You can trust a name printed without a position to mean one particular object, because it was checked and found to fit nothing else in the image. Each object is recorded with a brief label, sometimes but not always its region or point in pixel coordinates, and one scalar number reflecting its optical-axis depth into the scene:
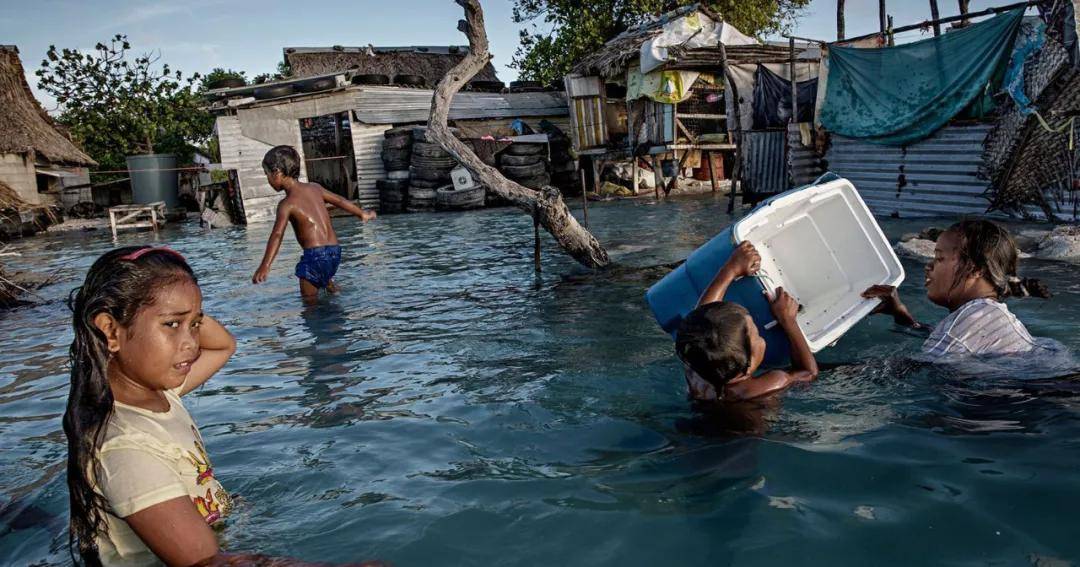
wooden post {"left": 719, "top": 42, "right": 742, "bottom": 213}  14.65
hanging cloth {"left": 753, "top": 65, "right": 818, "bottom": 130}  13.91
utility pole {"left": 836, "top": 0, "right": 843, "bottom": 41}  18.81
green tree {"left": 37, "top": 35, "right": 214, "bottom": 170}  27.48
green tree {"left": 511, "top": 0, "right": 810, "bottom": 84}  24.78
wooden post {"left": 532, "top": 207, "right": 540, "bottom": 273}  8.90
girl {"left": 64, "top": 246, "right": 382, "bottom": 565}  2.03
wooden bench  20.00
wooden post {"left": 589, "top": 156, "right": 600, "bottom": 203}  22.28
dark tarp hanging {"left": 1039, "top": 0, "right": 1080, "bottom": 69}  8.57
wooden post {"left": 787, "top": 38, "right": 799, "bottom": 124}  13.14
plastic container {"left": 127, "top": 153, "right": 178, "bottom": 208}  24.56
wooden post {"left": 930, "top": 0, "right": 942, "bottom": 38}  17.43
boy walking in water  7.57
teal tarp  9.80
